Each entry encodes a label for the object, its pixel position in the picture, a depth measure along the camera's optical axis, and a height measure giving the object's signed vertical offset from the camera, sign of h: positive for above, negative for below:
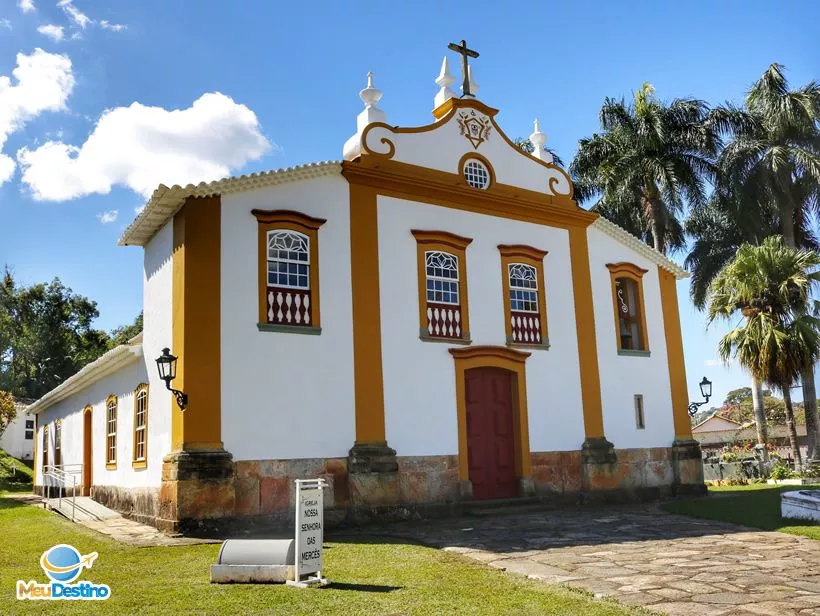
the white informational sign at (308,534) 7.03 -0.84
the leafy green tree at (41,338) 43.25 +6.80
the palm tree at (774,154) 25.27 +9.06
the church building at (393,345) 11.80 +1.72
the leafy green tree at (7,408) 28.55 +1.90
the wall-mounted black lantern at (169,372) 11.19 +1.17
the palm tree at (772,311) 20.28 +3.11
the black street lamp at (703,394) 17.16 +0.65
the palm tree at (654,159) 23.83 +8.52
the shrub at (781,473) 21.12 -1.44
